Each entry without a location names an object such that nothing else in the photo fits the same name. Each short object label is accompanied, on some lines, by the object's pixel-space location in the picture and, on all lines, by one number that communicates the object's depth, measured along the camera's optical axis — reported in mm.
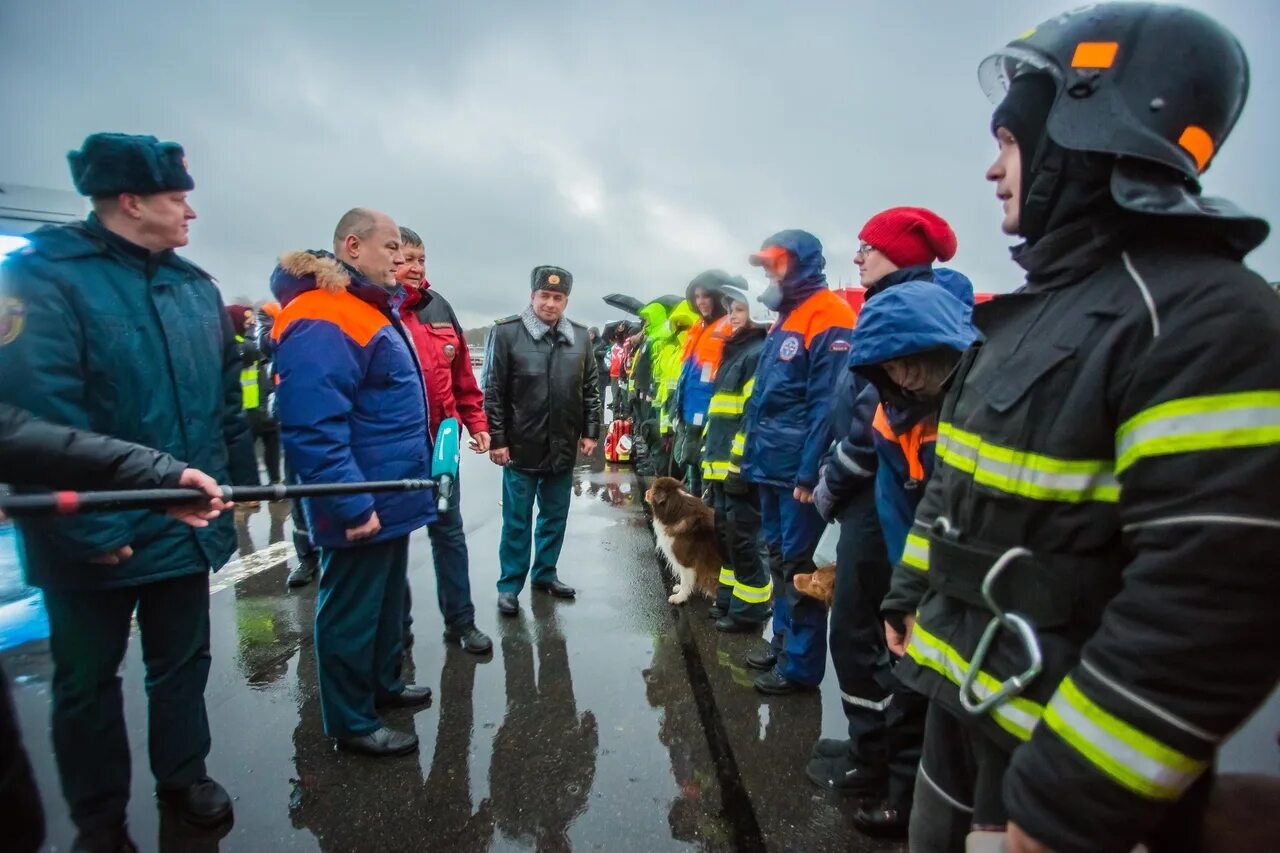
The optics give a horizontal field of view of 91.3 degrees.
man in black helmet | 902
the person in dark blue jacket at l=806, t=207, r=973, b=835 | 2182
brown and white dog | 4816
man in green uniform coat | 2027
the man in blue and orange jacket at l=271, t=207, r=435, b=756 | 2549
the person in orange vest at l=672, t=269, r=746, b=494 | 5355
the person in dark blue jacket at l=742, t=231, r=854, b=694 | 3338
